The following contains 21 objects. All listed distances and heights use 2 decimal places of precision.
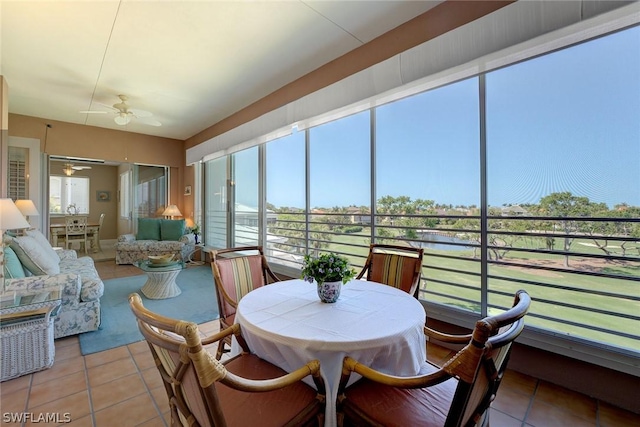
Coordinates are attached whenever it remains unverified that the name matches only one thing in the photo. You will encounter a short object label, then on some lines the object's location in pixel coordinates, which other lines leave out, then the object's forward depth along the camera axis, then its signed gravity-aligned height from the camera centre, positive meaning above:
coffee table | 3.38 -0.84
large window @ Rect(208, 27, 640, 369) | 1.64 +0.20
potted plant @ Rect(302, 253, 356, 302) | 1.45 -0.33
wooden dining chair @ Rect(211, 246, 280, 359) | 1.84 -0.48
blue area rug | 2.45 -1.11
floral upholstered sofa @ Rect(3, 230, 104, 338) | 2.32 -0.61
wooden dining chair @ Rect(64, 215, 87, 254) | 6.21 -0.43
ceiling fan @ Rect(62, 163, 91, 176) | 7.05 +1.18
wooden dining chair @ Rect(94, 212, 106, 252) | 6.86 -0.63
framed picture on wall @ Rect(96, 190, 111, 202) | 7.97 +0.49
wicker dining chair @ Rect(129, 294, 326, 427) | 0.71 -0.60
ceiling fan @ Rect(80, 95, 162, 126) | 3.58 +1.34
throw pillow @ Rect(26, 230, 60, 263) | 3.08 -0.37
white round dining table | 1.09 -0.50
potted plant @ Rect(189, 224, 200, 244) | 5.76 -0.37
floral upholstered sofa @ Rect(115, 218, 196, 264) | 5.27 -0.57
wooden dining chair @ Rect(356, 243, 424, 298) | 1.93 -0.41
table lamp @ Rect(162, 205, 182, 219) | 6.00 +0.02
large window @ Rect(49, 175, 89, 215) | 7.40 +0.49
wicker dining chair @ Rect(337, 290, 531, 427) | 0.74 -0.60
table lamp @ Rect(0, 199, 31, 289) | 2.38 -0.05
